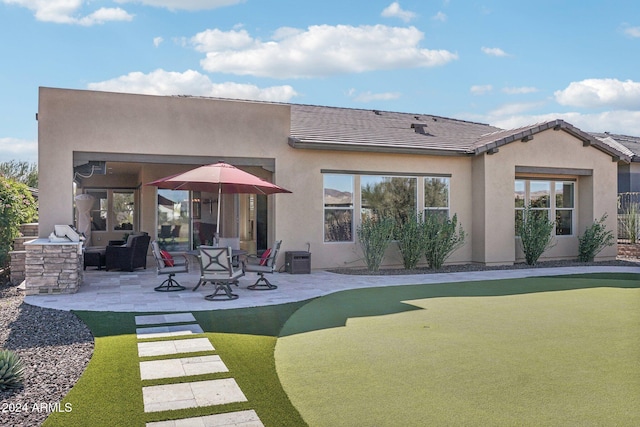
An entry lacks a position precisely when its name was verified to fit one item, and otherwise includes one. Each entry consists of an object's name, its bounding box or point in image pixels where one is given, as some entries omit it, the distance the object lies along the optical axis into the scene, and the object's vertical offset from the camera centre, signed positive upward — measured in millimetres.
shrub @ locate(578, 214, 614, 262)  15281 -650
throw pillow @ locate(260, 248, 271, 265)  10281 -812
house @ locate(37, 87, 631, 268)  11203 +1508
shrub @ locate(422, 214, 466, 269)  13320 -506
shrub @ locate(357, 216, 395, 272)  12727 -515
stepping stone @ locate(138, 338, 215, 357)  5430 -1496
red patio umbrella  9188 +783
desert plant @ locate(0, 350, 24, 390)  4225 -1372
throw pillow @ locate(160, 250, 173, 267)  9718 -776
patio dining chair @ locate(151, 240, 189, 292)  9500 -959
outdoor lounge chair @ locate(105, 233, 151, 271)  12789 -921
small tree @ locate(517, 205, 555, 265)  14391 -485
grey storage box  12219 -1070
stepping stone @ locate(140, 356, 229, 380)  4719 -1519
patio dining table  9477 -698
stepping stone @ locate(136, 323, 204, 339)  6153 -1478
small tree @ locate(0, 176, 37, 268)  10930 +134
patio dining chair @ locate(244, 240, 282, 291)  9898 -985
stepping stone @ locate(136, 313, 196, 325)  6875 -1459
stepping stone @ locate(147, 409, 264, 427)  3623 -1552
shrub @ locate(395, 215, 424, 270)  13207 -578
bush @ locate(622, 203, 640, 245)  16984 -188
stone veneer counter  9008 -907
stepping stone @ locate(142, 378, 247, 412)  3992 -1538
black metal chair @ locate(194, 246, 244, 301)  8695 -877
